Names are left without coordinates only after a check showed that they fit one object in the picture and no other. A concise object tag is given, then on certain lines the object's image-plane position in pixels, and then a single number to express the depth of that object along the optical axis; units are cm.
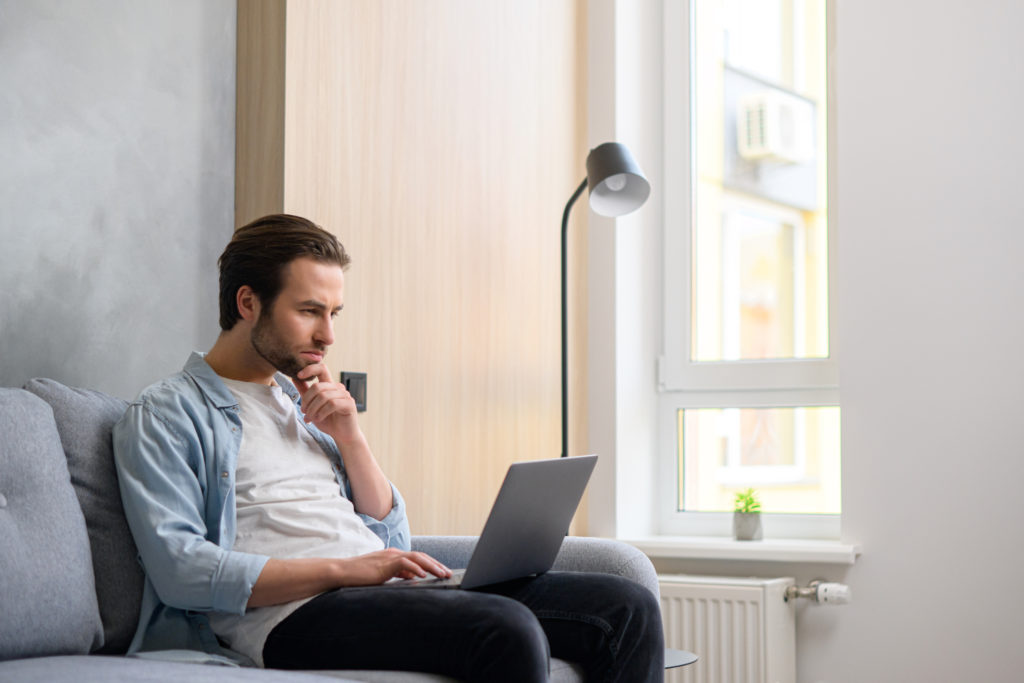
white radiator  292
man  146
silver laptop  157
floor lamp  266
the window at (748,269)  335
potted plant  323
